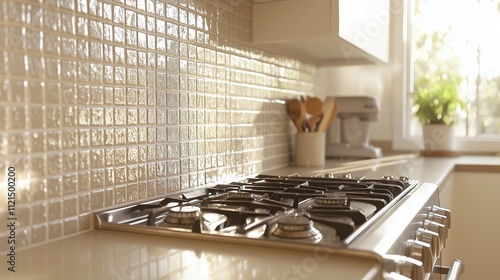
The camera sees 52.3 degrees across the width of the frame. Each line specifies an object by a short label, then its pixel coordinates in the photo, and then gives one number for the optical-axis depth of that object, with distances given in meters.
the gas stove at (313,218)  0.81
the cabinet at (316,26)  1.60
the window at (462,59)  2.58
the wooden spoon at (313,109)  2.04
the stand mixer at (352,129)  2.33
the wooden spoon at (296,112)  2.02
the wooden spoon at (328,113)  2.08
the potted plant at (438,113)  2.43
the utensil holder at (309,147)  2.02
